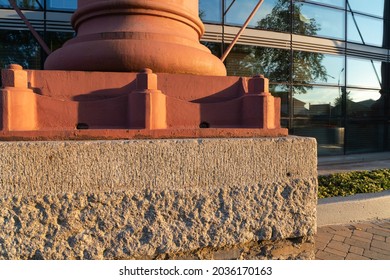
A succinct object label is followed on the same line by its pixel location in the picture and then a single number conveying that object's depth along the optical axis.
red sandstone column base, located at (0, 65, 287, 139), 1.86
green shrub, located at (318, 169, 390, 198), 4.57
